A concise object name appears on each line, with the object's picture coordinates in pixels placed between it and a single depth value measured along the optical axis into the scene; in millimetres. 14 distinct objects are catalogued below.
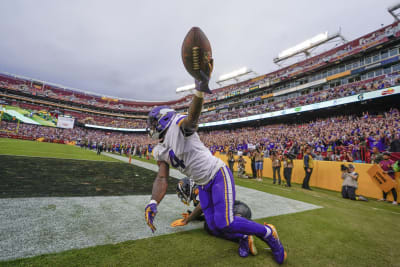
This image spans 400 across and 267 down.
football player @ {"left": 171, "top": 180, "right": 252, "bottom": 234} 2695
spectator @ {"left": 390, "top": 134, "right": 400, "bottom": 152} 7626
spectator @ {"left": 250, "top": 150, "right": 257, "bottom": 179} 11018
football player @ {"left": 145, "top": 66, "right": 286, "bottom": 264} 2105
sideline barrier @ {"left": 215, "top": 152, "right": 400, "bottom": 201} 7121
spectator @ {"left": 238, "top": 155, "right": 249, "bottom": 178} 11350
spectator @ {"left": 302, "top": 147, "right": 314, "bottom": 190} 8320
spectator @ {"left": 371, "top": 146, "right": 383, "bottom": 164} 7358
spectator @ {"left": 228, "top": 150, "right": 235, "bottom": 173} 12192
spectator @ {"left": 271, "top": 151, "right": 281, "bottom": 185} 9539
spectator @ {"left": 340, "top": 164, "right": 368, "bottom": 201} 6500
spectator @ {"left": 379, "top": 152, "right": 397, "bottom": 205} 6227
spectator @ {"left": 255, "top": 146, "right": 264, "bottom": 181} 10557
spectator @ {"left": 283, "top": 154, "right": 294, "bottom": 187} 8797
